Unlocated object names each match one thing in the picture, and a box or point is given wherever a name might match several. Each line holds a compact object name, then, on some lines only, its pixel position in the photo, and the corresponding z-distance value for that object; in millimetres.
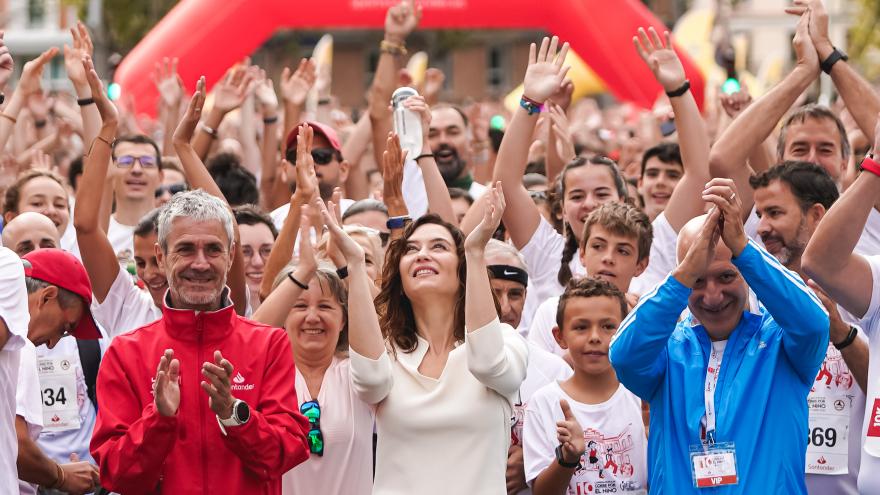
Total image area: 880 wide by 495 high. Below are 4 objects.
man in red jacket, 8891
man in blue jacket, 9102
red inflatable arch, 26484
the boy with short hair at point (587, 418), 10430
